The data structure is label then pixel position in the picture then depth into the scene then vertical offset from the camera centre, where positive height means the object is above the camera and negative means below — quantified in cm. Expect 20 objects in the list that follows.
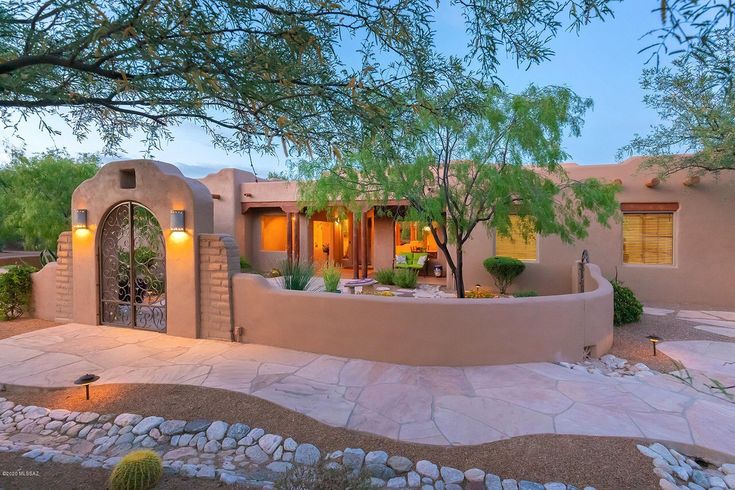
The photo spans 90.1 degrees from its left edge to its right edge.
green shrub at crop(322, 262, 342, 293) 860 -98
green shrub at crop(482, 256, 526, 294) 1025 -88
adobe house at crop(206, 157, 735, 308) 927 -22
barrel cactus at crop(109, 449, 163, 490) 246 -160
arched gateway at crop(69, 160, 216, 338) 612 -16
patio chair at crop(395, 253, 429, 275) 1284 -83
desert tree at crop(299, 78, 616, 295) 639 +124
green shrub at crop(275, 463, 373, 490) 231 -156
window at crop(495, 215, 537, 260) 1085 -34
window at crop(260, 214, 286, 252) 1566 +25
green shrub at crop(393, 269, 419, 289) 1134 -128
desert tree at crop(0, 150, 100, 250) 1276 +172
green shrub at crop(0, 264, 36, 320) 744 -107
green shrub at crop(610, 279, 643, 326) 771 -151
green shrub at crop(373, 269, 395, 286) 1195 -127
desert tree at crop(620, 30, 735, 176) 737 +239
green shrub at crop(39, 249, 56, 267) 1012 -45
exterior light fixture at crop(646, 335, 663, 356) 596 -167
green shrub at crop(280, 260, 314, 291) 755 -79
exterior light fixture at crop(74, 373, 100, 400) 402 -155
